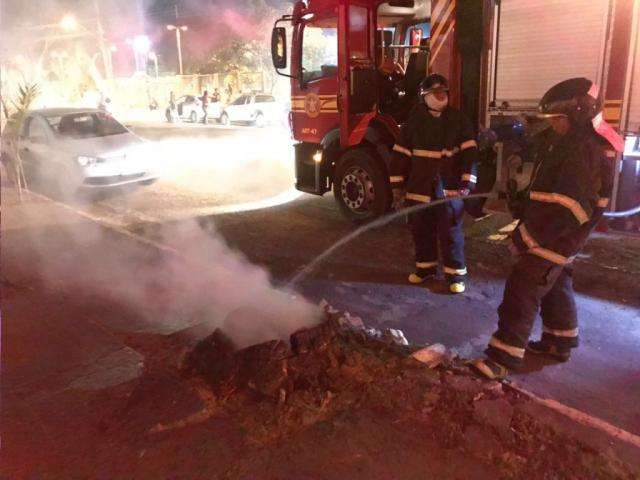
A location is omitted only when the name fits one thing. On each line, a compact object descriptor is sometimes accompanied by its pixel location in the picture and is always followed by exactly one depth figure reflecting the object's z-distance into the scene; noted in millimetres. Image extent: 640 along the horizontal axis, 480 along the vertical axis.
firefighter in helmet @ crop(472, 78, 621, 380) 3100
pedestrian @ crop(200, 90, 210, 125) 26906
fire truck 5273
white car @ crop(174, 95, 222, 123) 26766
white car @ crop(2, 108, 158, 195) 9172
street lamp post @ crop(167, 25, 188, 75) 42750
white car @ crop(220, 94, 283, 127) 23328
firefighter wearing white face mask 4695
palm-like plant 8688
